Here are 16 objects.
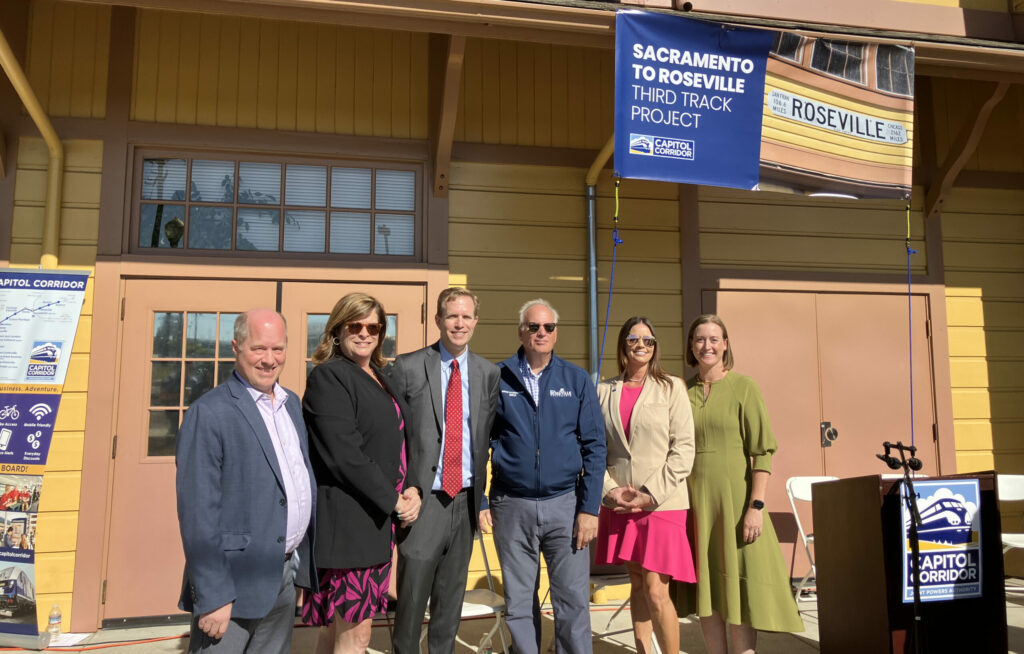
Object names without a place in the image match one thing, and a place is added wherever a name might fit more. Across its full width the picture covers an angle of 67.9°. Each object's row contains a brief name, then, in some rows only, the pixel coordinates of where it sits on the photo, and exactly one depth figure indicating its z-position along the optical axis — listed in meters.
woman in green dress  3.30
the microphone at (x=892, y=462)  3.04
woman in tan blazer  3.28
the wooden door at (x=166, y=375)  4.42
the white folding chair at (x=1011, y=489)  5.05
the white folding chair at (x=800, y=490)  4.88
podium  3.12
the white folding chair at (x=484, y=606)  3.50
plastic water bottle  4.13
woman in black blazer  2.65
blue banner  3.95
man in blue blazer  2.20
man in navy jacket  3.13
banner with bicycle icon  4.04
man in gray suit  2.92
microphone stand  2.99
